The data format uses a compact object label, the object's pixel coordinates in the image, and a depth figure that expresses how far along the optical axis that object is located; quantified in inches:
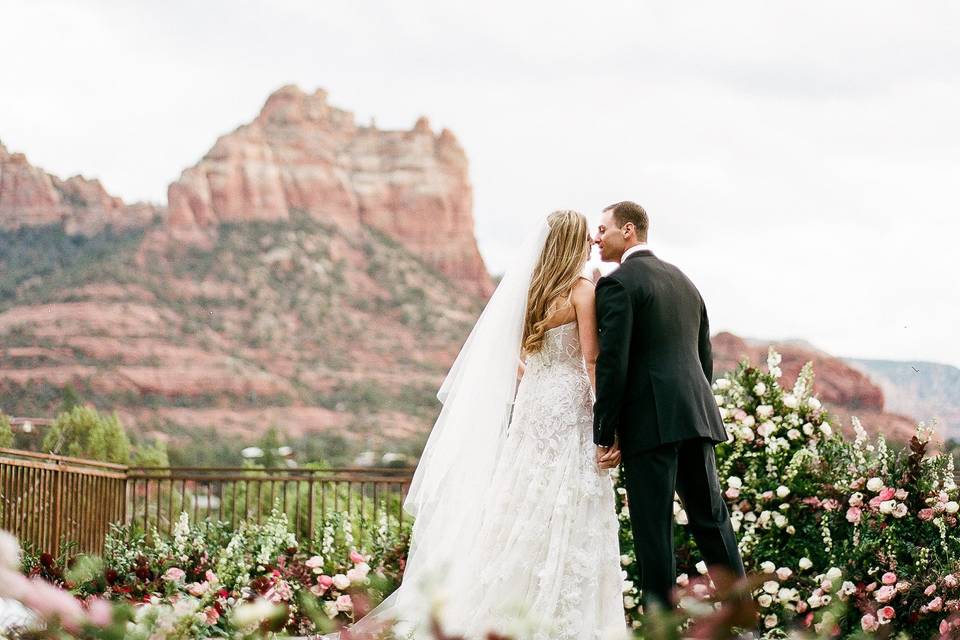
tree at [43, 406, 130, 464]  1405.0
